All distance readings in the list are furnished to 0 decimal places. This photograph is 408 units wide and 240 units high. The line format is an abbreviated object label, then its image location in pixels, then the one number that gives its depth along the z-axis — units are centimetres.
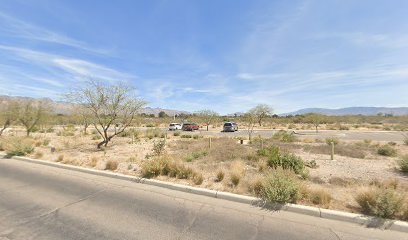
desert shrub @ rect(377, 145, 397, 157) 1380
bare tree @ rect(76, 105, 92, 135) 1873
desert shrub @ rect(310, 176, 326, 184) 788
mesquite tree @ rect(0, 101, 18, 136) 2645
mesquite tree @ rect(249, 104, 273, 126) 4731
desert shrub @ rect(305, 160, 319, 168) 1049
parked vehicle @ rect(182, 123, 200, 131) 4544
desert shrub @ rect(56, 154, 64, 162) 1220
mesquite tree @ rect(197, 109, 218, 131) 5416
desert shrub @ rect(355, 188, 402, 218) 486
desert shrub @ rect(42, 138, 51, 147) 1940
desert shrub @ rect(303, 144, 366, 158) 1391
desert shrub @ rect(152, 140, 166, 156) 1319
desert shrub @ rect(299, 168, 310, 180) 831
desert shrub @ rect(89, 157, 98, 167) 1098
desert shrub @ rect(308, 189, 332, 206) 573
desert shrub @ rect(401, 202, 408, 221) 480
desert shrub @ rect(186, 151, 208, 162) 1188
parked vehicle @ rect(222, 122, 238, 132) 4159
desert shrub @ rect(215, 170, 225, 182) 813
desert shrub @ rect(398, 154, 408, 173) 957
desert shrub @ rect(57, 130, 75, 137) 3016
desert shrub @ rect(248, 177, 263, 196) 659
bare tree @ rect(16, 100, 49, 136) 2708
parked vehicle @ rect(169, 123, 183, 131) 4656
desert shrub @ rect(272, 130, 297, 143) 2169
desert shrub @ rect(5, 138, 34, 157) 1436
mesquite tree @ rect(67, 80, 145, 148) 1762
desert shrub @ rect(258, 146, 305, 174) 925
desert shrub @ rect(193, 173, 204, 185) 776
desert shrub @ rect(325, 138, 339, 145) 1931
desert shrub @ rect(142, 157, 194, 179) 851
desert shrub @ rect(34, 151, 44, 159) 1342
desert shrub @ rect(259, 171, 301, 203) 586
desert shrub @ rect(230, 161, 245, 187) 762
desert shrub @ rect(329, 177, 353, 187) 761
